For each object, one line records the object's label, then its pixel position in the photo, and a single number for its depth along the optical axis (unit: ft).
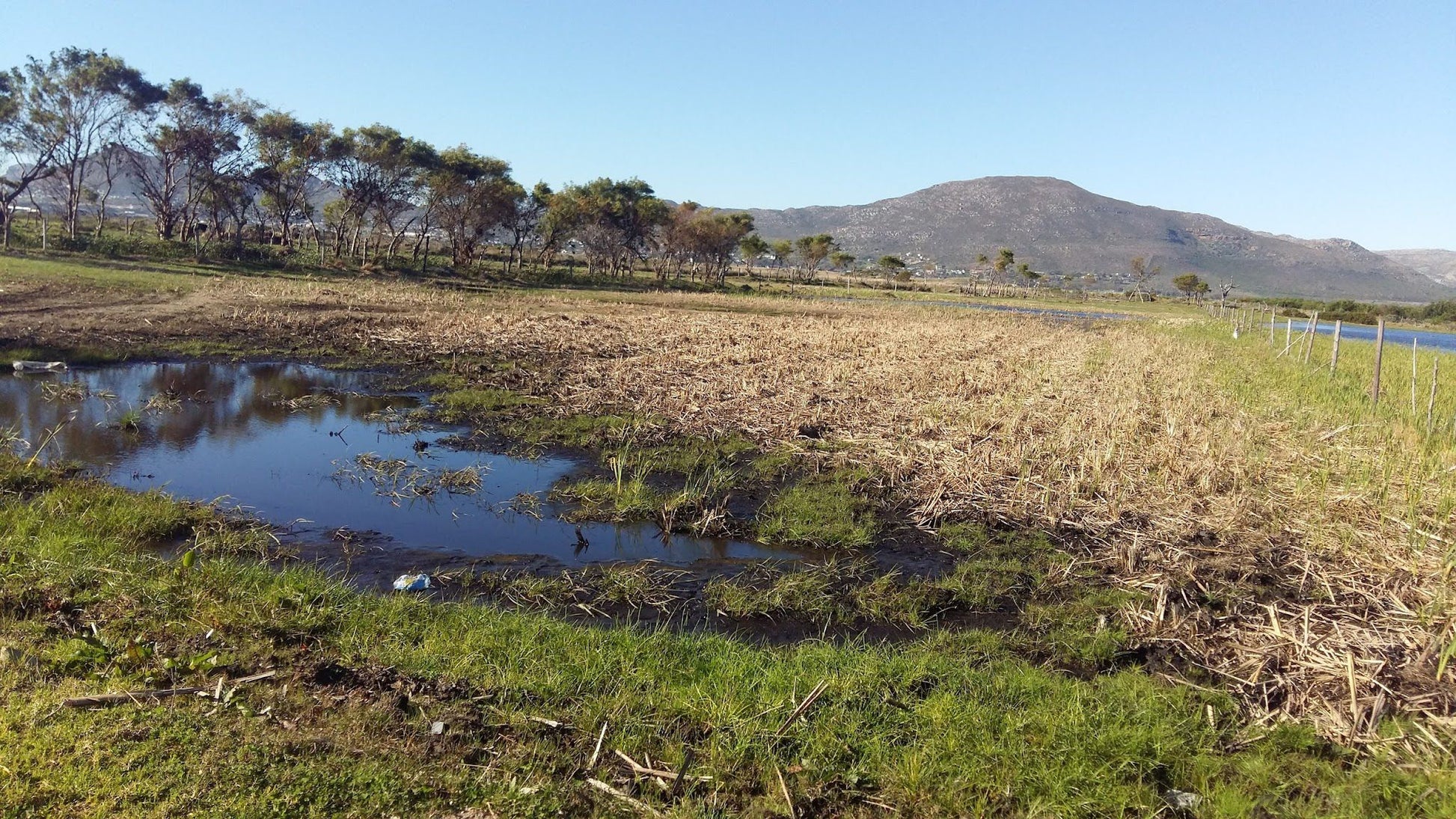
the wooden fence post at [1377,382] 47.47
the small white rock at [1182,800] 13.94
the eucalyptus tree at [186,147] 162.71
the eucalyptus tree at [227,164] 167.12
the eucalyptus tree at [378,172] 182.70
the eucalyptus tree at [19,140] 138.51
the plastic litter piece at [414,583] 23.24
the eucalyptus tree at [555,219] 226.38
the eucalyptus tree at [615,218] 232.32
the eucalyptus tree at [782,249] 347.56
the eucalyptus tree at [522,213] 219.82
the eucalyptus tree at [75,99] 143.74
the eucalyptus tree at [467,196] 198.70
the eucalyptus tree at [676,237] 257.14
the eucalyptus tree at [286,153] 171.63
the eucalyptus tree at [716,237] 261.85
